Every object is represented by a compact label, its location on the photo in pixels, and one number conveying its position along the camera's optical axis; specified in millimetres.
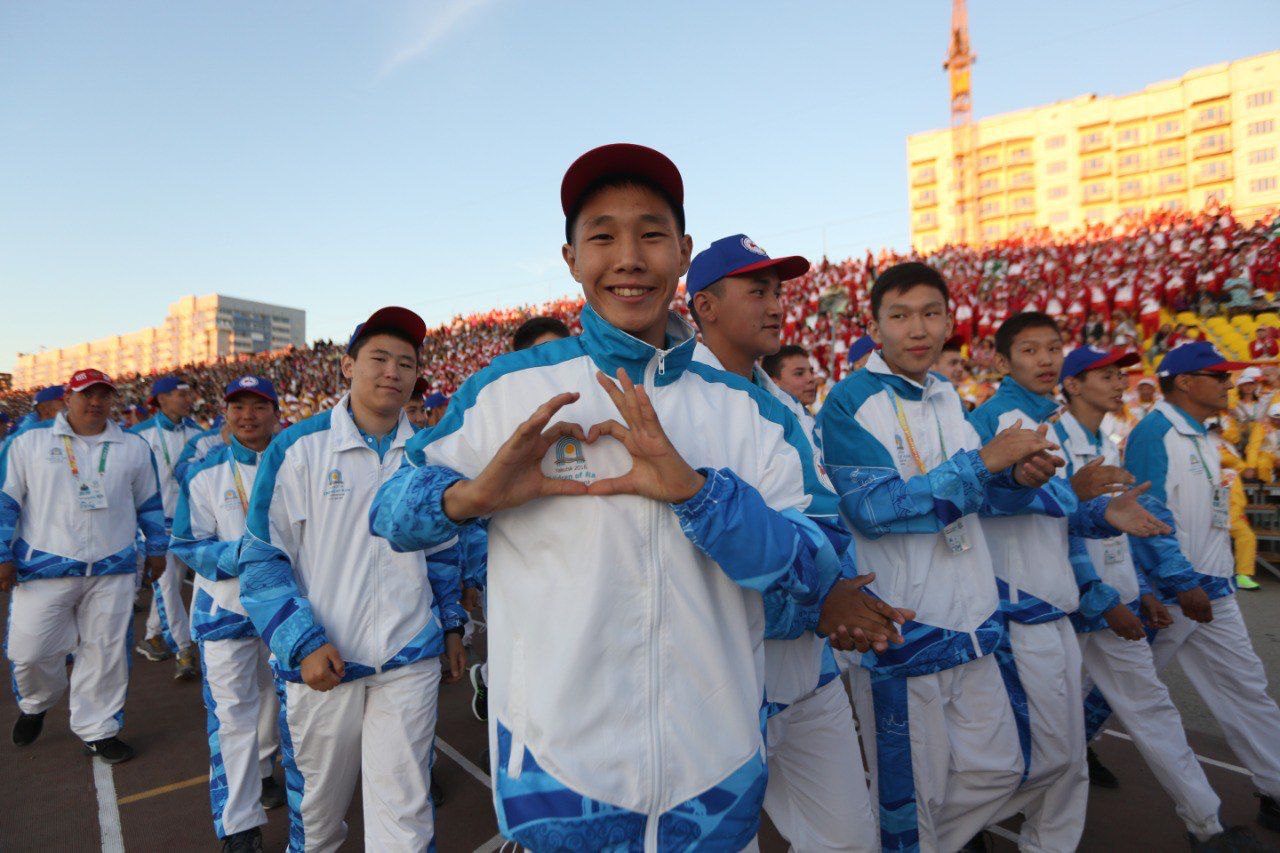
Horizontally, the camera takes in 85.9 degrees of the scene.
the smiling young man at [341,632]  2463
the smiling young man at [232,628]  3201
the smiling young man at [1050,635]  2762
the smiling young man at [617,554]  1319
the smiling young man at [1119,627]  3023
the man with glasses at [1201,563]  3346
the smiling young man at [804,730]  2312
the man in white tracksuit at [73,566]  4500
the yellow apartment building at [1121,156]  47062
